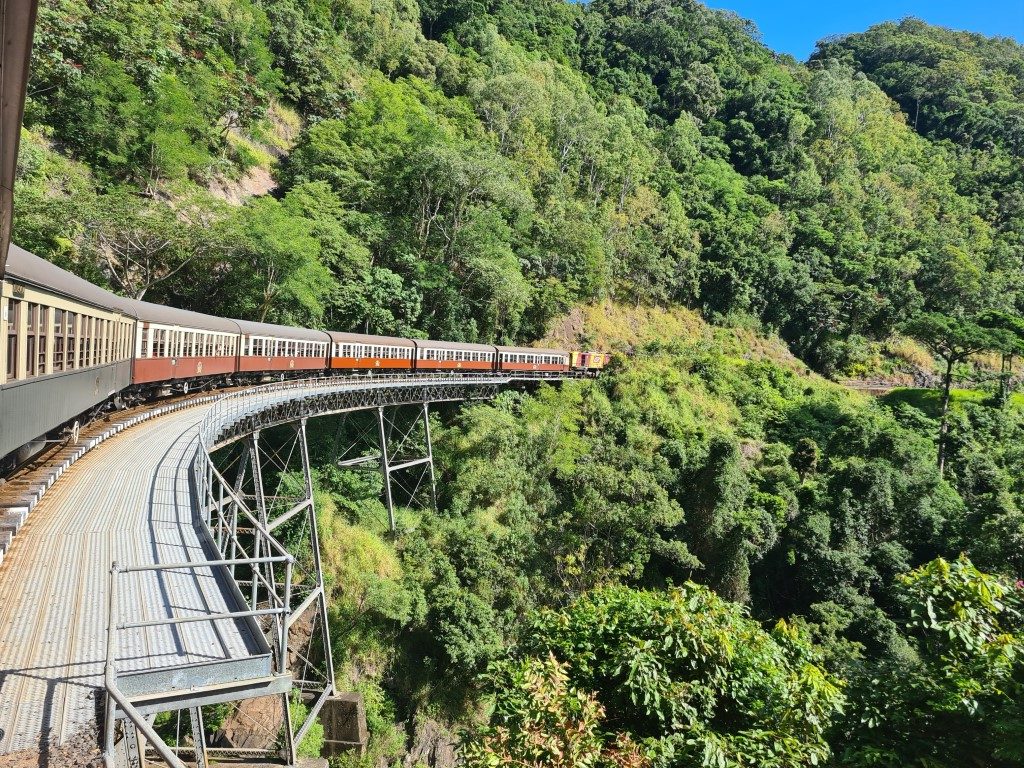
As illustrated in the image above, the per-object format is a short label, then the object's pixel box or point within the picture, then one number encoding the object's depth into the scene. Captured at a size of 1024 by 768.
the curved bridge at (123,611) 4.11
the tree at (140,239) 20.34
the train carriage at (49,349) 7.00
